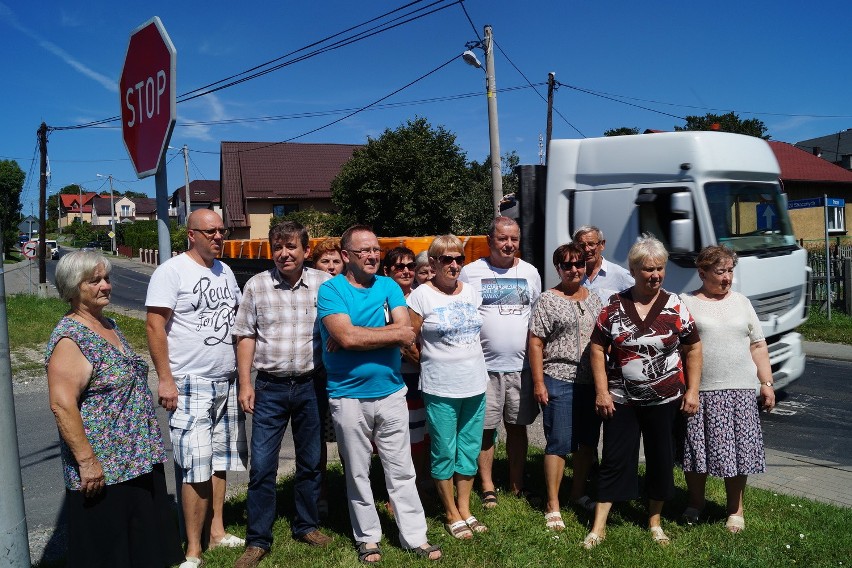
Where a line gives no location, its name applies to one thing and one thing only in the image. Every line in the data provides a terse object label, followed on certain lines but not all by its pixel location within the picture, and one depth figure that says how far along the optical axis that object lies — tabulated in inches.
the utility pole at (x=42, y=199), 1222.9
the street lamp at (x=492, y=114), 563.8
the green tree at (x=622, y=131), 2020.4
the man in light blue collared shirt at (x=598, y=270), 193.9
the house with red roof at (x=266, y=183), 1700.3
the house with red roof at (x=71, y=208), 4909.0
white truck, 253.3
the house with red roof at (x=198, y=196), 2655.0
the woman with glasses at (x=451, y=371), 163.2
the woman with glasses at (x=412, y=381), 180.9
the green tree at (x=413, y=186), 1000.9
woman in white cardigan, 164.6
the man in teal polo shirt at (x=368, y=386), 150.3
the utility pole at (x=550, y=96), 909.5
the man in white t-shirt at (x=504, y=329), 182.4
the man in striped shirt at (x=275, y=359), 155.3
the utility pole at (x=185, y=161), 1604.6
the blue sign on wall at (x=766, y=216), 273.1
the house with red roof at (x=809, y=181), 1304.1
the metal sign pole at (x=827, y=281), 499.6
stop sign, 129.6
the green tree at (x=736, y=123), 1925.4
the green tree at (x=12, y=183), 2593.5
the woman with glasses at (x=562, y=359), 169.8
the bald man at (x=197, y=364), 147.9
